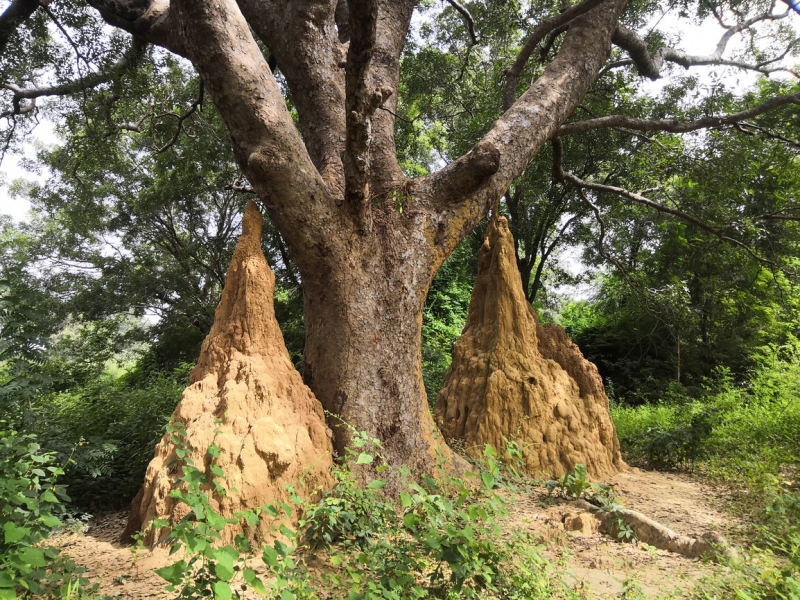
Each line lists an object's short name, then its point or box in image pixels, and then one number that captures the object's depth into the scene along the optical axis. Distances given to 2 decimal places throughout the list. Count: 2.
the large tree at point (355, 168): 3.85
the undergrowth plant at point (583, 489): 4.38
